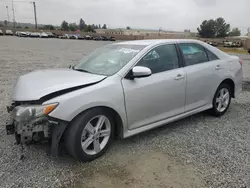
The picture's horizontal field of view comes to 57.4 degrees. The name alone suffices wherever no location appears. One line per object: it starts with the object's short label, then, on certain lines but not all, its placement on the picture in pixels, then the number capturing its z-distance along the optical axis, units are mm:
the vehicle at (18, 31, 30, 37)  52344
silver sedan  2639
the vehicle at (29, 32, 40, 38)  52694
